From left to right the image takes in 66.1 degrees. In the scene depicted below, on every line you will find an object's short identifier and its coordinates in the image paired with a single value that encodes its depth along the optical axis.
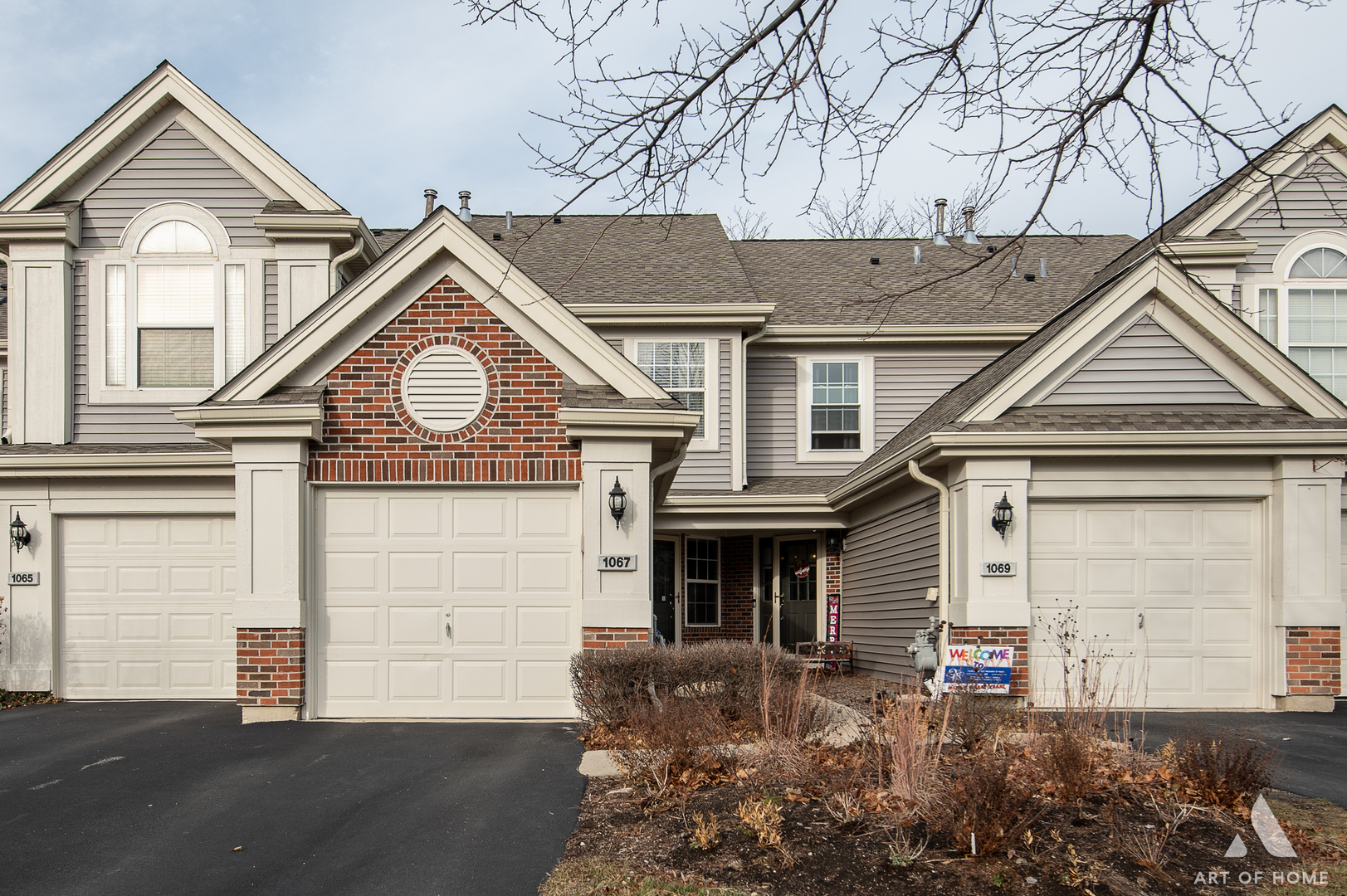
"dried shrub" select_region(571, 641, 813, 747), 8.65
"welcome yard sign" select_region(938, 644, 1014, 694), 9.91
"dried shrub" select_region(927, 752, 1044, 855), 5.45
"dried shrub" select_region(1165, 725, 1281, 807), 6.23
